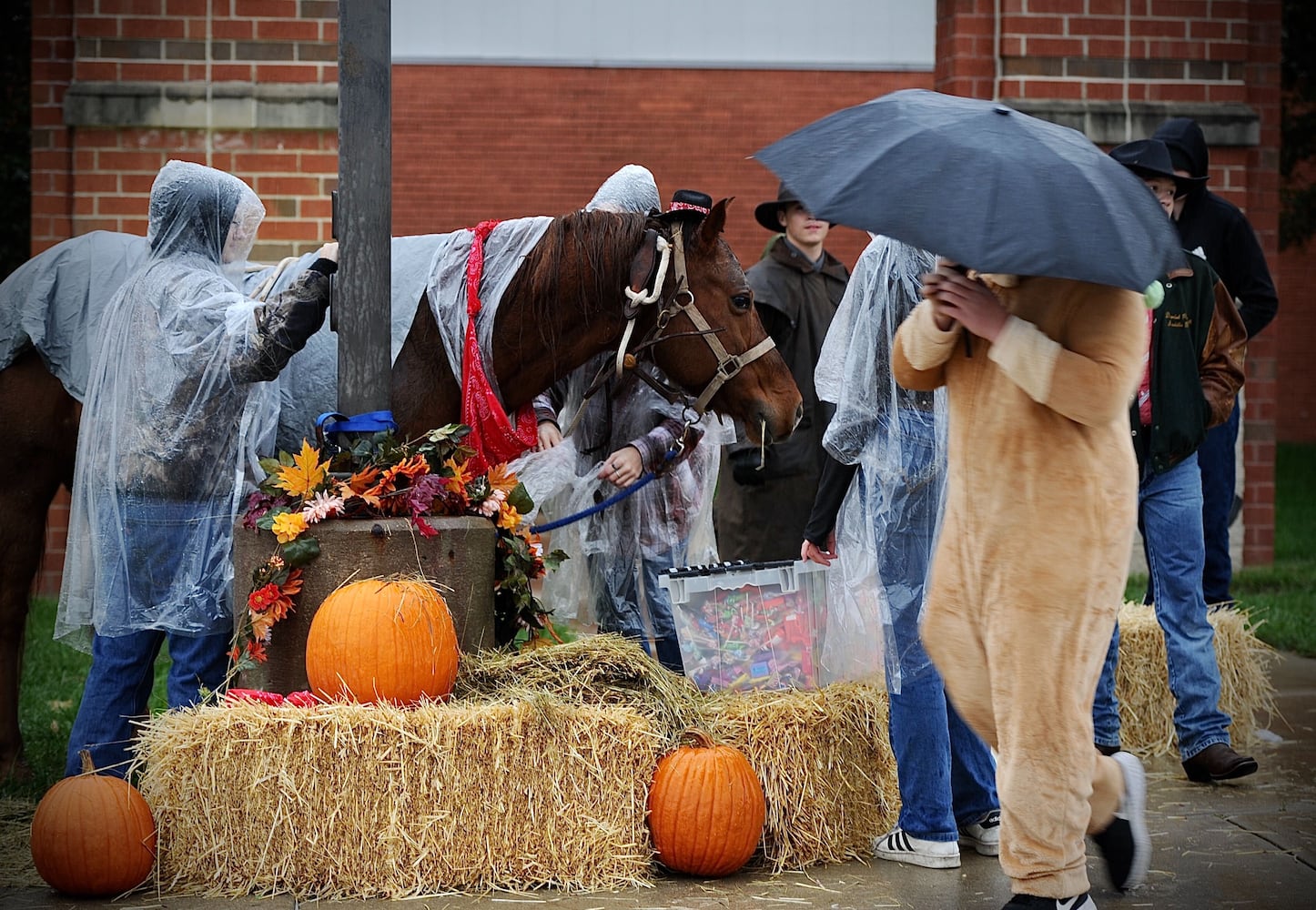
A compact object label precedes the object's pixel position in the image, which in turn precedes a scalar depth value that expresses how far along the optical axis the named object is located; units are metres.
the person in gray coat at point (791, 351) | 6.39
